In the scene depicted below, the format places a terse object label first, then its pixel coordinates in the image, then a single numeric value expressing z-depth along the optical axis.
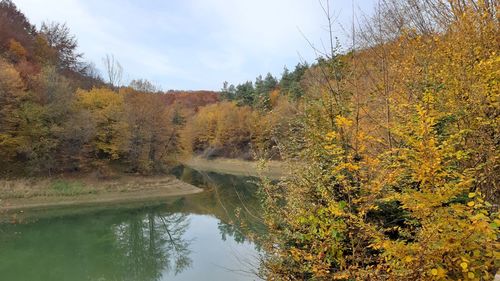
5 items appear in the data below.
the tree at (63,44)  54.28
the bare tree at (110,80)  57.90
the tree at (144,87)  40.95
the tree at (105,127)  32.88
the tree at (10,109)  27.02
